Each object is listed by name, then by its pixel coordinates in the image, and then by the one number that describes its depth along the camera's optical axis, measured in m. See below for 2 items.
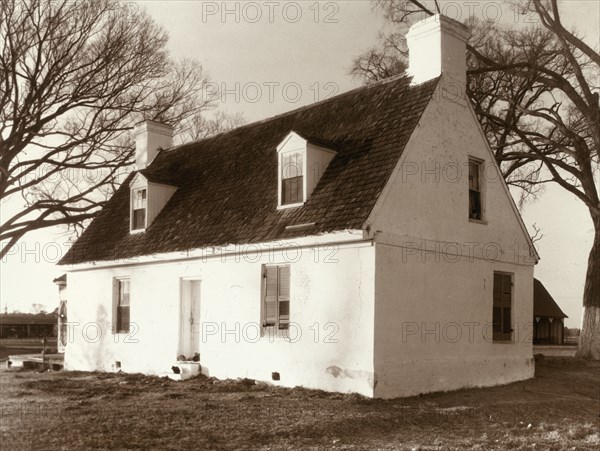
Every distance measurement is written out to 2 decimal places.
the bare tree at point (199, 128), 31.21
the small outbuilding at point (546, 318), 40.81
